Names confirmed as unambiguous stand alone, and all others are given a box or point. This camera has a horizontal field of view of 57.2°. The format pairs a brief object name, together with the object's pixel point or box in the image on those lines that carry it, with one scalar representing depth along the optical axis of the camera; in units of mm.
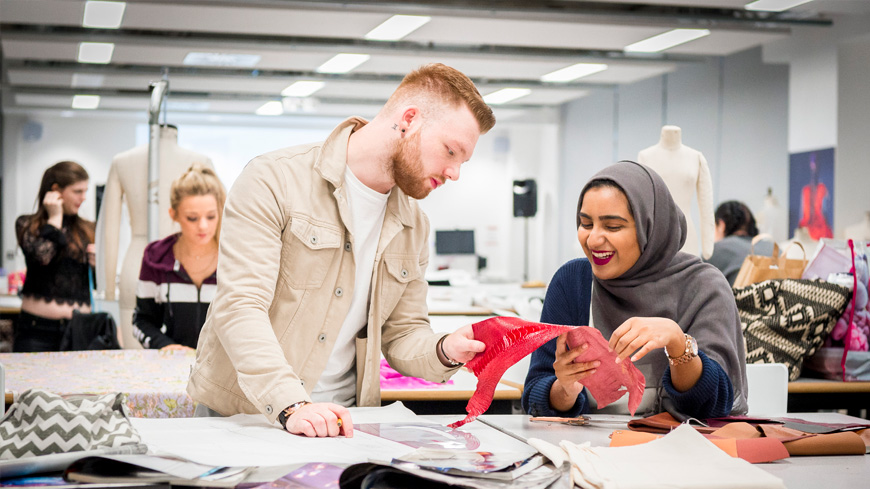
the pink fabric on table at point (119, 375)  2732
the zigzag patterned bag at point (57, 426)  1437
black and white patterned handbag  3709
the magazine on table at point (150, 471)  1307
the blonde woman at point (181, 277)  3613
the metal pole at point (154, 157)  4363
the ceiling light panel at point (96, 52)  8633
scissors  2037
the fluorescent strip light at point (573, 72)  9672
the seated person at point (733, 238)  5957
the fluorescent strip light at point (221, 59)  9250
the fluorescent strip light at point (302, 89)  11008
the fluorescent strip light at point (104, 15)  6980
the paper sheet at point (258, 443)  1482
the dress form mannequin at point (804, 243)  6102
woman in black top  4863
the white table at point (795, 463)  1528
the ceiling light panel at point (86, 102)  12312
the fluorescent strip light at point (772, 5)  6820
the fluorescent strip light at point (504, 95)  11430
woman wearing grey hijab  2102
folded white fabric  1361
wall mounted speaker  13570
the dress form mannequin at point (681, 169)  5156
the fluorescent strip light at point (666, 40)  7840
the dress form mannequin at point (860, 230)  6938
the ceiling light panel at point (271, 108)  12883
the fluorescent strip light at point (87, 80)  10605
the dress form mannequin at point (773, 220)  8141
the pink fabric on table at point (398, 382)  3072
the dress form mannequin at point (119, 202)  4875
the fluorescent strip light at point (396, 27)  7316
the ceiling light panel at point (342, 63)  9139
